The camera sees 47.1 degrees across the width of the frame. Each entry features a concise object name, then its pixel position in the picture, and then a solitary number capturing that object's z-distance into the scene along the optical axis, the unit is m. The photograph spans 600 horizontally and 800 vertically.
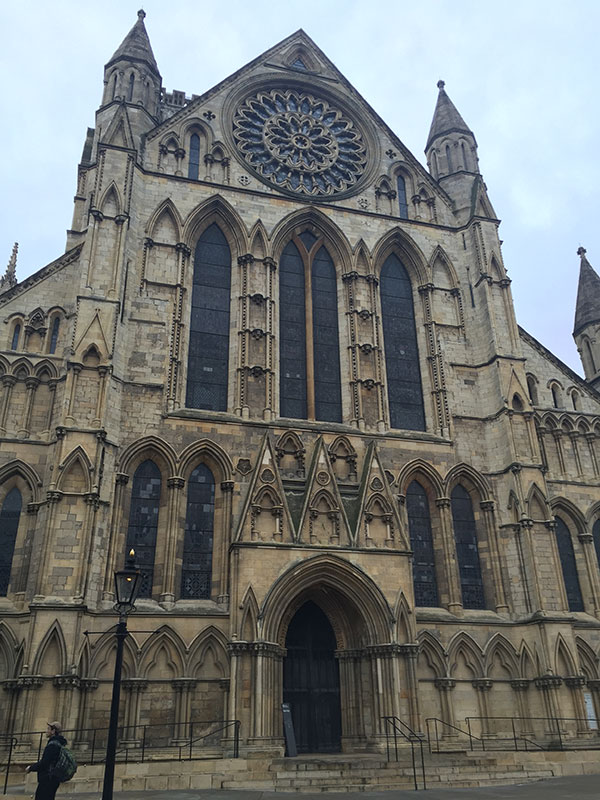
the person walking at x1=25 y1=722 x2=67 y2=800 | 8.20
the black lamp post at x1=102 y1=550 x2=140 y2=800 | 9.85
